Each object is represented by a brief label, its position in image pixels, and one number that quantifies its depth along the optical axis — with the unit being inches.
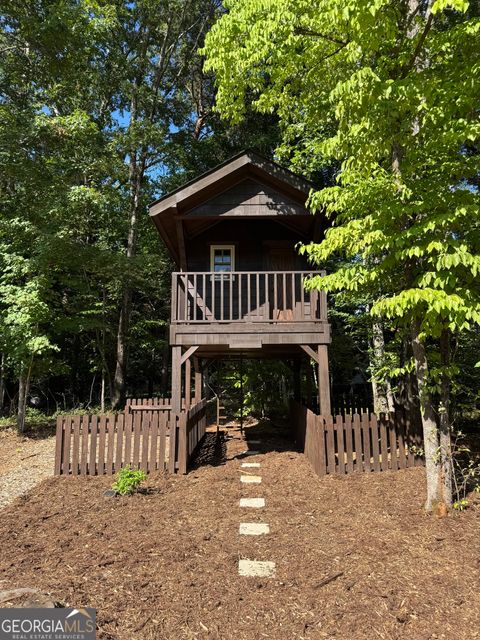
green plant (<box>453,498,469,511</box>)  204.8
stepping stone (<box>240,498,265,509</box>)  234.1
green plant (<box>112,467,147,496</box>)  252.2
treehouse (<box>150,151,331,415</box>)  345.4
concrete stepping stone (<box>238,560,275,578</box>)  152.7
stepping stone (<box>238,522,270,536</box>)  194.2
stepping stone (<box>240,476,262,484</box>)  286.5
